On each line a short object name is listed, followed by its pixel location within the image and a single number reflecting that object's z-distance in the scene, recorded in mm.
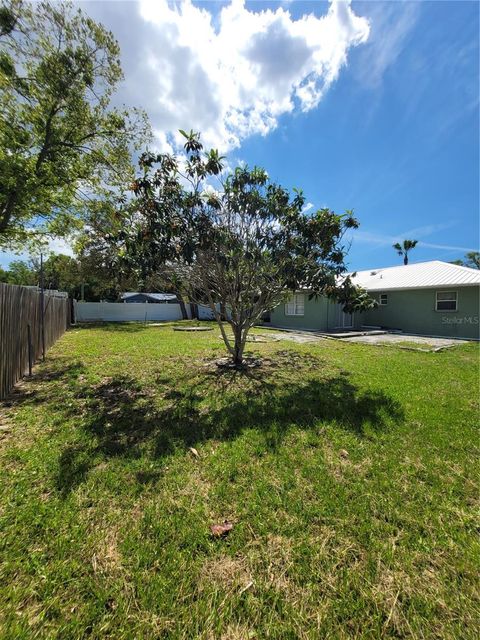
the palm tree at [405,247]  26938
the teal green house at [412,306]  13367
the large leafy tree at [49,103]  7527
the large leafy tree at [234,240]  5371
